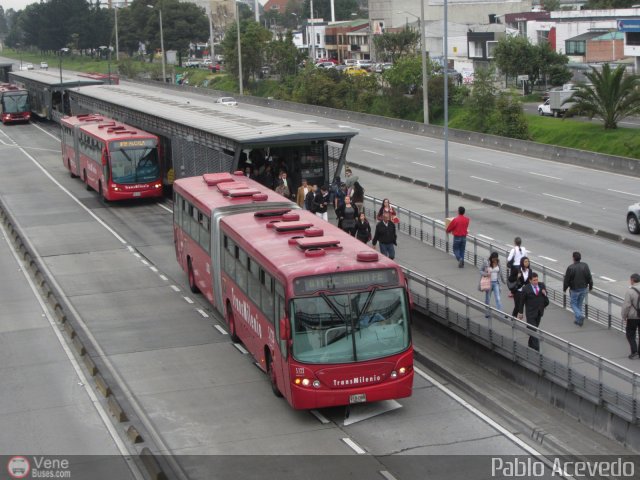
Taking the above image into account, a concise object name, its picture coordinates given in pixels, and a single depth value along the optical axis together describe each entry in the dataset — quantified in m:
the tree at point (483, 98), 66.62
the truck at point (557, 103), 66.88
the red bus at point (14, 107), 77.50
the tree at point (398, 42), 102.25
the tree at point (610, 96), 56.62
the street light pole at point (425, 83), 61.59
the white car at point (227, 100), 85.44
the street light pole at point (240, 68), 96.88
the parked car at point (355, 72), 87.14
